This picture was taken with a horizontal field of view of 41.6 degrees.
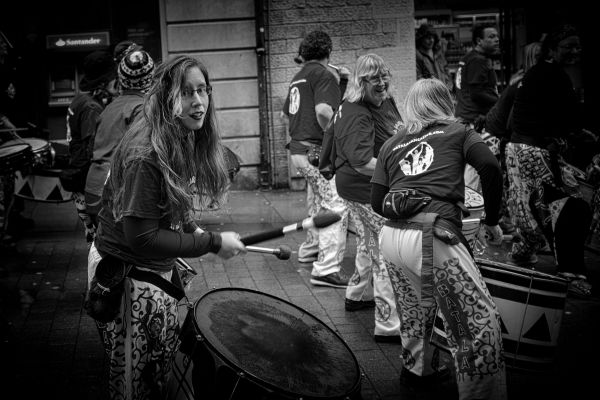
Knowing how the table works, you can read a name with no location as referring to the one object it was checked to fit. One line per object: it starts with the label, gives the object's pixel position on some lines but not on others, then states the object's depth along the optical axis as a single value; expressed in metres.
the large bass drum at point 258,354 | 3.04
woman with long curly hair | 3.17
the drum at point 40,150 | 7.92
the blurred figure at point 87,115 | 6.47
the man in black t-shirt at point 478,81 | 9.00
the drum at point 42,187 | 8.45
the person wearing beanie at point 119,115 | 5.16
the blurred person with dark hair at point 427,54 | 11.25
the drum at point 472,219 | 4.57
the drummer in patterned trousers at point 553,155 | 6.54
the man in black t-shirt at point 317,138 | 6.80
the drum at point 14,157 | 7.31
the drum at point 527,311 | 4.12
